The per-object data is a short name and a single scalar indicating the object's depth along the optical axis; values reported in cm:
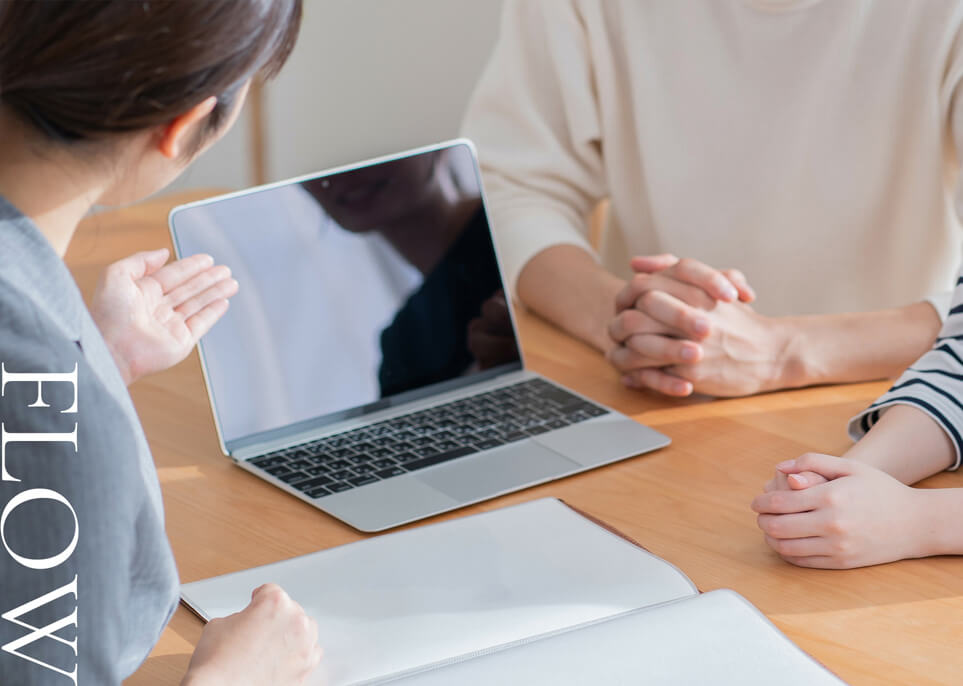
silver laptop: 199
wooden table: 180
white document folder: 173
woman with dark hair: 164
